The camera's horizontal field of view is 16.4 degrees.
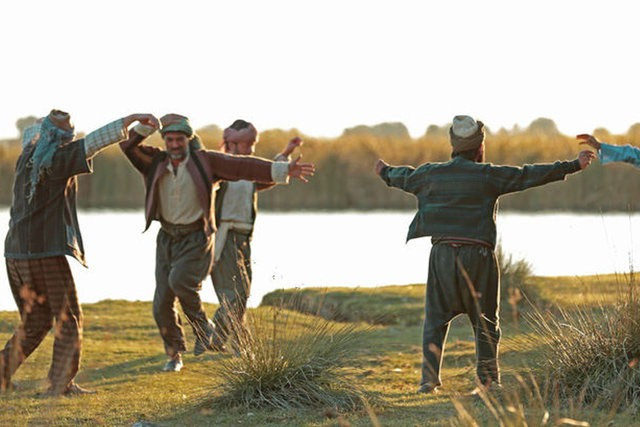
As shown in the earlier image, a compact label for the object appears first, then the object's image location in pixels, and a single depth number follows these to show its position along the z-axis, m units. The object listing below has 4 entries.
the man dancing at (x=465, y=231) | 16.01
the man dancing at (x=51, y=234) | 16.17
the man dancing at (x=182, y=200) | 18.27
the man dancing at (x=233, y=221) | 21.34
